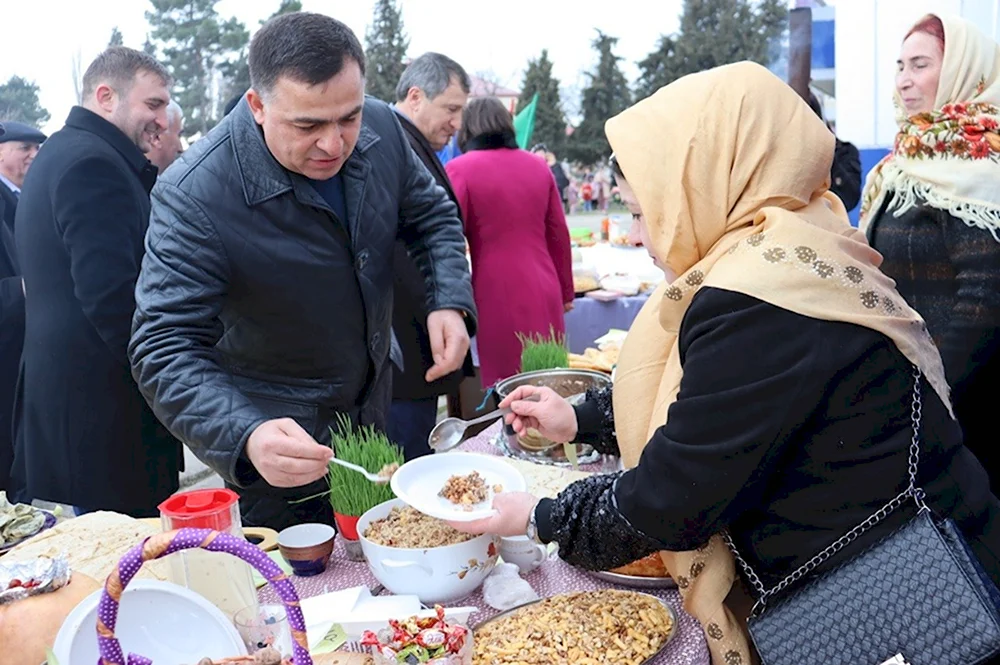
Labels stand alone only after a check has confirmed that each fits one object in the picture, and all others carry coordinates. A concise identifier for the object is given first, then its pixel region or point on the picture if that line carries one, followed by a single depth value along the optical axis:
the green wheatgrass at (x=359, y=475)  1.75
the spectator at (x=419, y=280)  3.67
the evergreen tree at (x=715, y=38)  28.02
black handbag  1.24
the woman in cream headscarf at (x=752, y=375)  1.27
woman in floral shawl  2.56
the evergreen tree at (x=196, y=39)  18.23
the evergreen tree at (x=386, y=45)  28.02
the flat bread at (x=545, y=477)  2.01
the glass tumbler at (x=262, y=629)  1.23
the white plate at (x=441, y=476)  1.66
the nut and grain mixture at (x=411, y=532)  1.55
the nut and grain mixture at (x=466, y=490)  1.67
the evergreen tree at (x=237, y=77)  17.74
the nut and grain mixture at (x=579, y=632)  1.33
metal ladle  2.08
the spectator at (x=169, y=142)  3.39
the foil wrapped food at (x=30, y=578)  1.30
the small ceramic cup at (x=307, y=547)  1.66
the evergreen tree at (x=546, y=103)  29.47
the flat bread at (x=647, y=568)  1.59
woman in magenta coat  4.36
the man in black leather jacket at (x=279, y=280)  1.83
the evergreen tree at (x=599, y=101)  30.16
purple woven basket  0.92
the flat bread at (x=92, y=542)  1.72
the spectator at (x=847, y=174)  5.09
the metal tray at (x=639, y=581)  1.57
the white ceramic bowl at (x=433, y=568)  1.49
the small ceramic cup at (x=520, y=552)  1.65
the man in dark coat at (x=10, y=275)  4.01
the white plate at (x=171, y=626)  1.18
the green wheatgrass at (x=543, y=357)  2.79
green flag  8.98
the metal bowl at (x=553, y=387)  2.26
